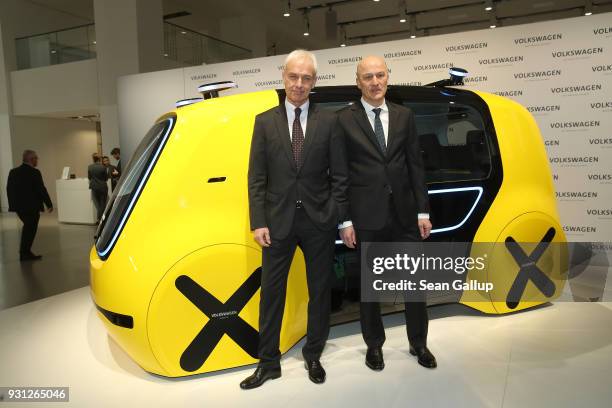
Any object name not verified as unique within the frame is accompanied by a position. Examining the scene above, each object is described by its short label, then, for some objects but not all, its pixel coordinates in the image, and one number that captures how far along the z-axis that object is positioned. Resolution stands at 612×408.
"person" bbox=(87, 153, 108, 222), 7.98
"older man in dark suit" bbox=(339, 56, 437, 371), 2.27
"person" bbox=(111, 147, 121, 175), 8.12
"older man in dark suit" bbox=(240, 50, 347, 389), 2.17
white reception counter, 8.84
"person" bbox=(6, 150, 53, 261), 5.85
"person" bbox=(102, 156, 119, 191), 8.07
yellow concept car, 2.24
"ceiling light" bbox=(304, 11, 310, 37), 11.51
